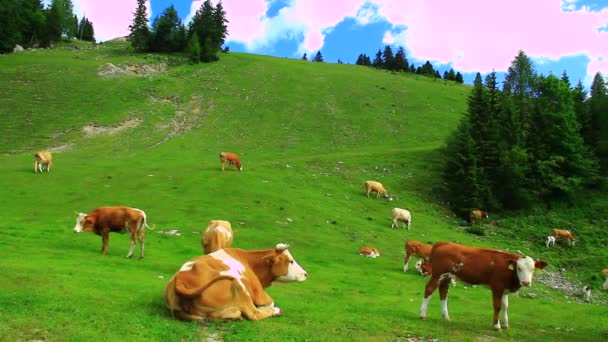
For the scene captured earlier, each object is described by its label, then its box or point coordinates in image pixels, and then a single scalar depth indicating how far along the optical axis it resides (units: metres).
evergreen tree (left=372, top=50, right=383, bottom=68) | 147.60
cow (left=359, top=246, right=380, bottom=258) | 27.31
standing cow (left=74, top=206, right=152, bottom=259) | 20.78
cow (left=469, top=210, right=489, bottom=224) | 42.15
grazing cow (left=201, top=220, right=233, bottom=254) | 18.88
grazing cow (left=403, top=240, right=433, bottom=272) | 26.05
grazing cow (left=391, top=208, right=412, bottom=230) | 36.50
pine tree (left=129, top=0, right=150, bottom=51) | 109.44
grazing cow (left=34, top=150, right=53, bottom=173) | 39.47
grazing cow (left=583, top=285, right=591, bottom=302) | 24.23
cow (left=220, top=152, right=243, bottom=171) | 43.84
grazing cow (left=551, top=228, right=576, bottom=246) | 38.75
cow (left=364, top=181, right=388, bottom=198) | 43.50
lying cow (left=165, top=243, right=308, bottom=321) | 9.91
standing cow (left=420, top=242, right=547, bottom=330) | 11.79
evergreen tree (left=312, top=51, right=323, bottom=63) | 175.25
